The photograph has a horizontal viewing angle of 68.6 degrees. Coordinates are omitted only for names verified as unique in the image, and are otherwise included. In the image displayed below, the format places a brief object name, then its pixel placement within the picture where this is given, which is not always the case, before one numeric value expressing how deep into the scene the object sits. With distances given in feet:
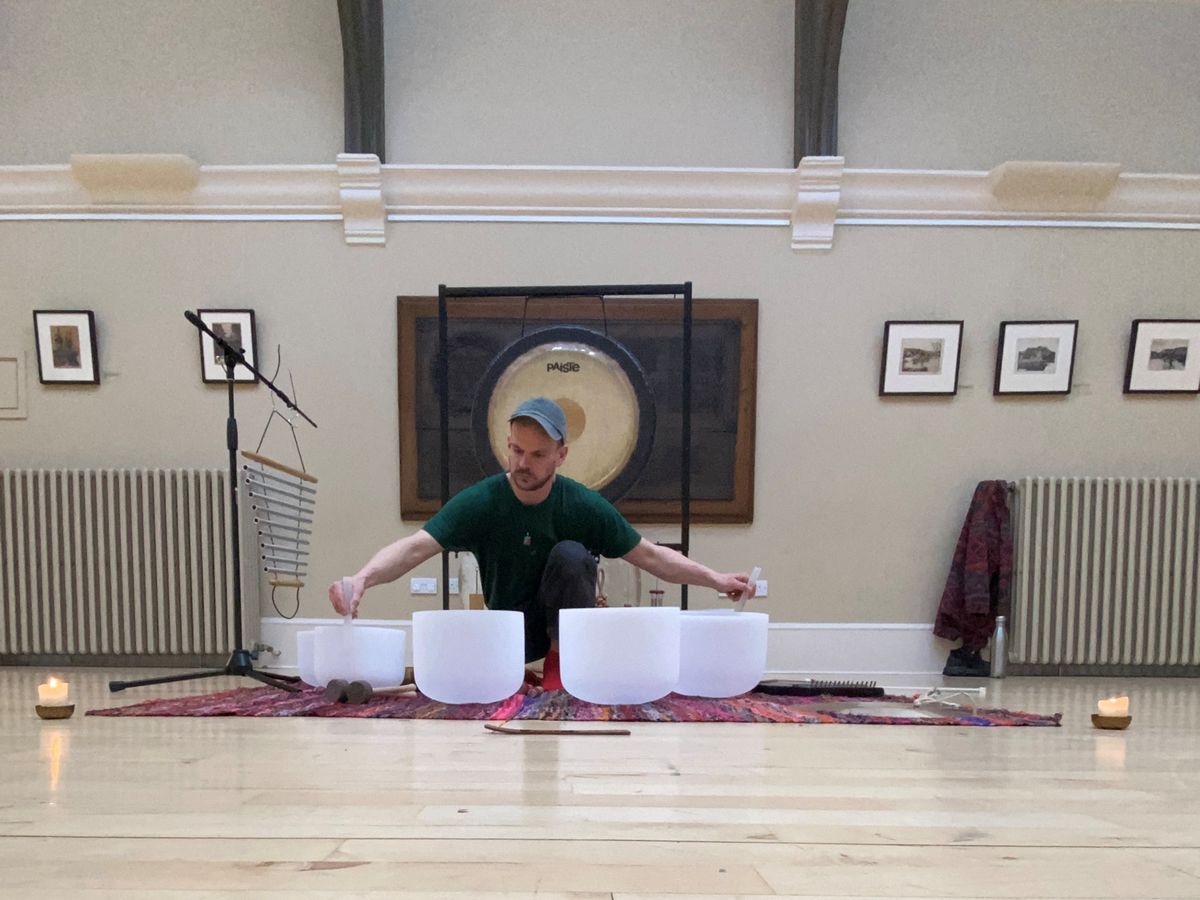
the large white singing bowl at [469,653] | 5.76
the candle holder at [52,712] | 6.22
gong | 8.37
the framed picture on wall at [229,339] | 11.45
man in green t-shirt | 6.76
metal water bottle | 11.10
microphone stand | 7.73
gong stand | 8.02
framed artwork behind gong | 11.44
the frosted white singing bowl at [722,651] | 6.28
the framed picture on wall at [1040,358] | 11.59
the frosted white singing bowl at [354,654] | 6.59
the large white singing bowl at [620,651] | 5.69
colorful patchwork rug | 5.89
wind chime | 9.18
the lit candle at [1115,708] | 6.15
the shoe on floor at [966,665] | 11.27
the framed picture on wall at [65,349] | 11.51
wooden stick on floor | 5.25
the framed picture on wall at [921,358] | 11.56
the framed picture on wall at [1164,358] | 11.64
